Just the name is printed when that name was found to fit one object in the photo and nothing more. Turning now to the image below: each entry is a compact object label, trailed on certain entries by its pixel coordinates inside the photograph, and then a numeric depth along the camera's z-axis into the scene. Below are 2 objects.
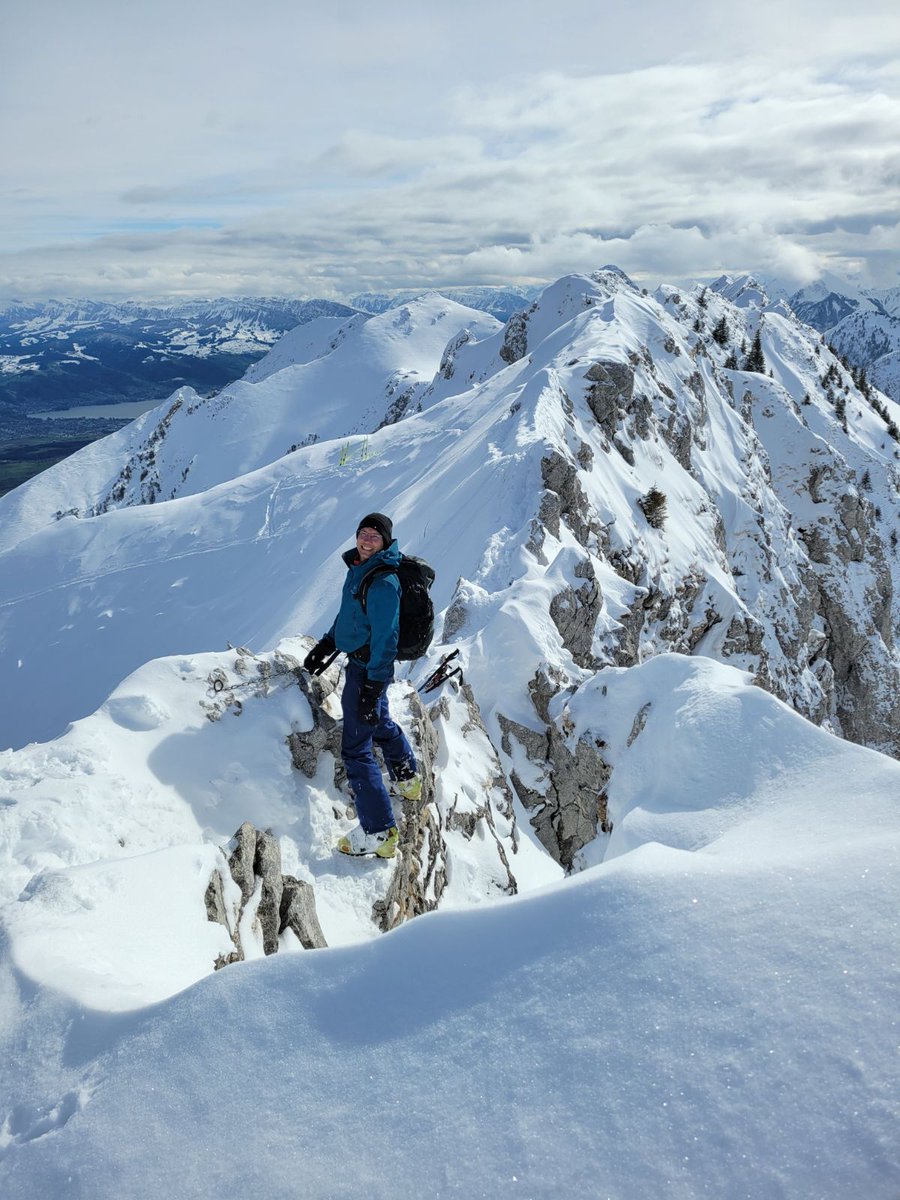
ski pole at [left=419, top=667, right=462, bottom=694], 11.52
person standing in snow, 6.55
